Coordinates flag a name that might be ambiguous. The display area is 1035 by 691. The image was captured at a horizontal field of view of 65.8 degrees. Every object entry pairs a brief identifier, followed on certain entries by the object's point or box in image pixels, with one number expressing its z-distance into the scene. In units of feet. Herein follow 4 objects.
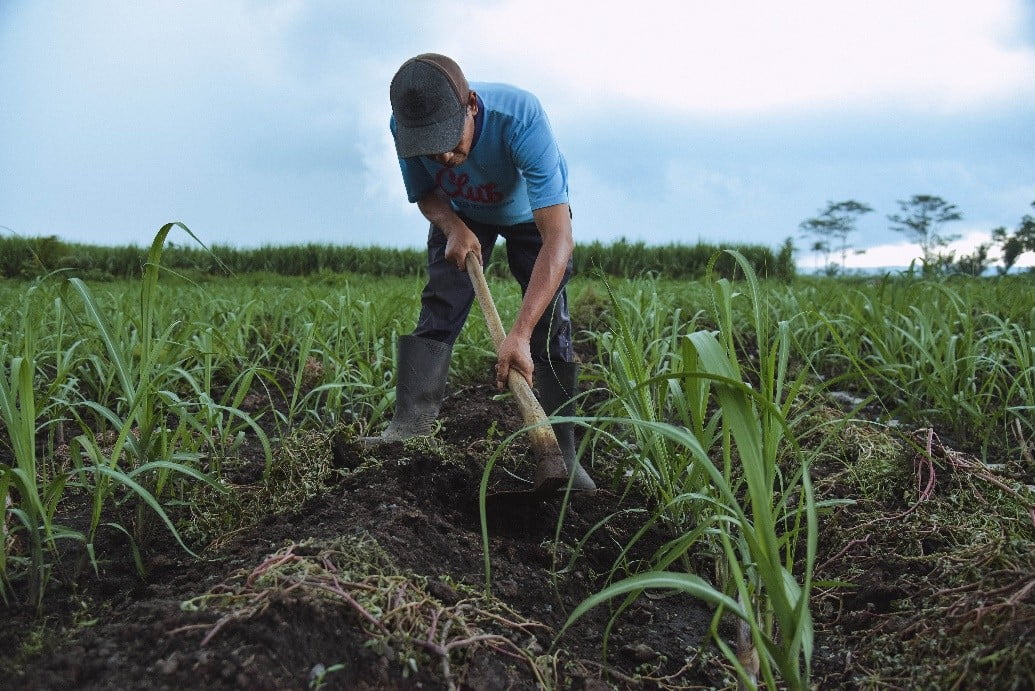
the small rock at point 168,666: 3.37
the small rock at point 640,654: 4.75
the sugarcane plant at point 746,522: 3.38
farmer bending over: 6.40
